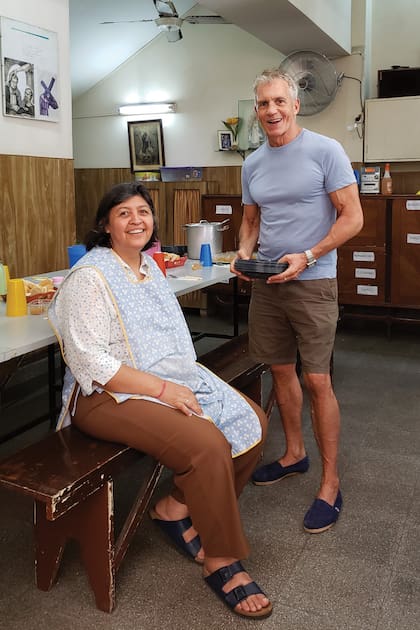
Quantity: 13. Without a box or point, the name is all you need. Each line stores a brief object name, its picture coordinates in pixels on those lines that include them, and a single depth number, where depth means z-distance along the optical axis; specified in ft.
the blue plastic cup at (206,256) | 12.36
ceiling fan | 15.37
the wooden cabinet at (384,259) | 16.63
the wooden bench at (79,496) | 5.83
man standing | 7.45
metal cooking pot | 13.19
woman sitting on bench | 6.19
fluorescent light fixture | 20.44
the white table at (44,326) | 6.70
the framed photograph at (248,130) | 19.15
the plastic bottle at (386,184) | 17.29
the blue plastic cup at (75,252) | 10.07
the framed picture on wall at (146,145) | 20.80
